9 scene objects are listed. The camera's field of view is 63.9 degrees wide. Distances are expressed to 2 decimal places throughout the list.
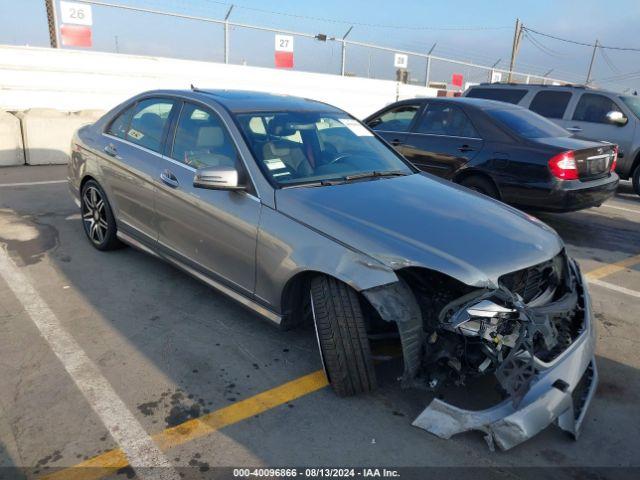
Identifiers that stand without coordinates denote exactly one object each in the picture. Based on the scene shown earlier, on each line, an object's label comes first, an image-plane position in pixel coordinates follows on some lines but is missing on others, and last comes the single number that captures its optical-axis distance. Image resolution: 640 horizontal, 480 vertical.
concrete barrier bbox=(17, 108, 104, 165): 9.48
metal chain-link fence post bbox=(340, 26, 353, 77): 16.73
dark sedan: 5.88
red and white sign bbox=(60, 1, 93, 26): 11.33
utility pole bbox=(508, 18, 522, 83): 33.31
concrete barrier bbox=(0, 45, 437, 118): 10.49
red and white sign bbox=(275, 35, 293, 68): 15.22
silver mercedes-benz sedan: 2.55
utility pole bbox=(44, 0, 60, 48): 11.06
